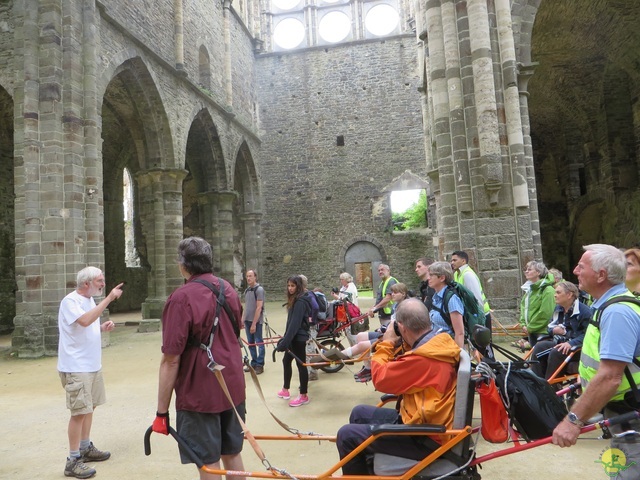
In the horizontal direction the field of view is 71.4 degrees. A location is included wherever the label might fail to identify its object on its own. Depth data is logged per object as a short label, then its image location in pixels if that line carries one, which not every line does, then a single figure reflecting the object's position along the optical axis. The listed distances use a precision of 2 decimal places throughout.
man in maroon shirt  2.21
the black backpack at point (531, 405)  2.04
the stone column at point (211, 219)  16.86
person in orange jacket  2.11
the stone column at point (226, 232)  16.84
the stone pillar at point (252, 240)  20.52
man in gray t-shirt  6.28
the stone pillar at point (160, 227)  12.38
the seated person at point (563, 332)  3.70
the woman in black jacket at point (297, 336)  4.66
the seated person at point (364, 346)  4.18
